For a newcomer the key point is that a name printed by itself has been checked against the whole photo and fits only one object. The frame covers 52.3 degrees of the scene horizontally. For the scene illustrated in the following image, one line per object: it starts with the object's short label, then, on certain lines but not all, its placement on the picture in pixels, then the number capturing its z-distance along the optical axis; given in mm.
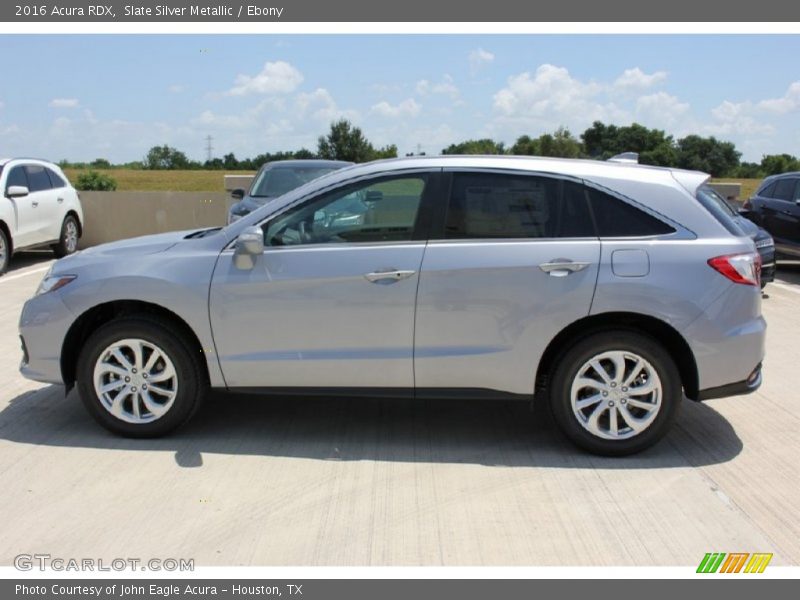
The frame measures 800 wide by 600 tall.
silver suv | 4621
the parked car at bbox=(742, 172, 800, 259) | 12211
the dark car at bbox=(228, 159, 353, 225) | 11273
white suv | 12070
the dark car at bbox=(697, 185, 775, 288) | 9641
